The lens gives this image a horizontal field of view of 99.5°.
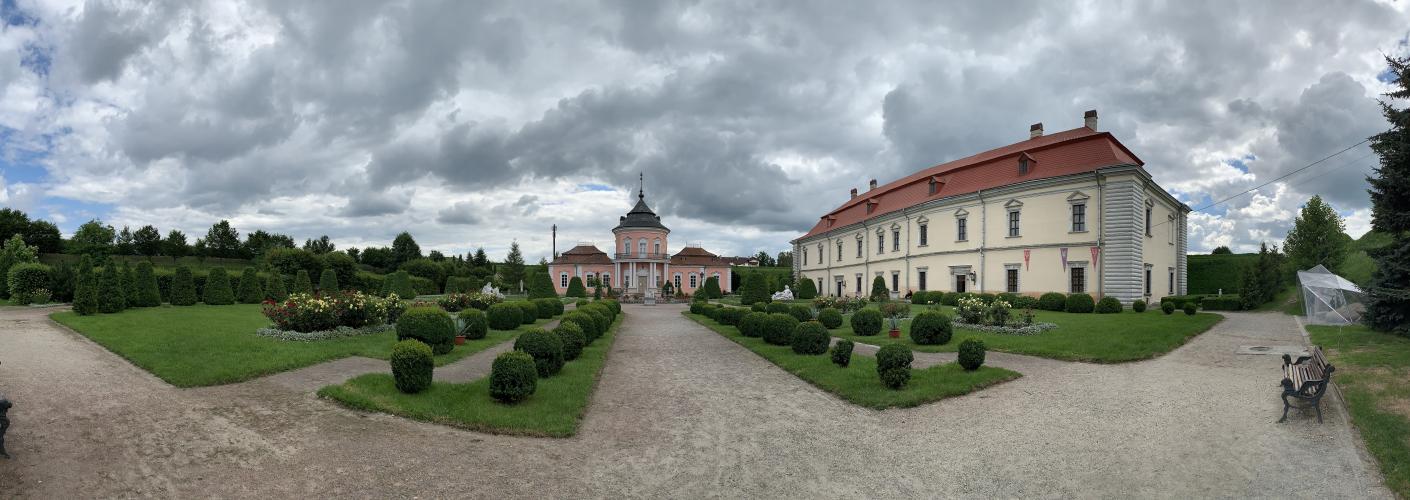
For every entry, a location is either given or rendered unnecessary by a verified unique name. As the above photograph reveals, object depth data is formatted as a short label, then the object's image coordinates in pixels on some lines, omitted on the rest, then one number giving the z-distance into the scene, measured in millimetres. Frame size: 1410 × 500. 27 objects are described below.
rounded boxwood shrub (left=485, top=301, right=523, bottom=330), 19281
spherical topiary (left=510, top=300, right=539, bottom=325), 21203
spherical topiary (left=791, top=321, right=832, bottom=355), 13367
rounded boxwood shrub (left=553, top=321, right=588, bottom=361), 12367
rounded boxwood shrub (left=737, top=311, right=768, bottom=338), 16927
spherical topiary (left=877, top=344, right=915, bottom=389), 9531
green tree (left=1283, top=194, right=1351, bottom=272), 38581
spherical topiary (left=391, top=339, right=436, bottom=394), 8750
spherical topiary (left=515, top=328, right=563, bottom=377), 10375
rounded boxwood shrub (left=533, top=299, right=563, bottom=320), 24523
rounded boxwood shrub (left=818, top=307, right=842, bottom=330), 19750
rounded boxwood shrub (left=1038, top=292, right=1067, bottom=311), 26950
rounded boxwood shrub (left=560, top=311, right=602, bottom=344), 15078
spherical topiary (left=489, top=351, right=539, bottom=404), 8500
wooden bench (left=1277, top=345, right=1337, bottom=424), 7676
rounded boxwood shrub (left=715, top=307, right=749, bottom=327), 20594
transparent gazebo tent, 19125
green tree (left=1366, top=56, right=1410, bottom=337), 13453
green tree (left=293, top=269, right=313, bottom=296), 28783
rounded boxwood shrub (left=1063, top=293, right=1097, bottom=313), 25984
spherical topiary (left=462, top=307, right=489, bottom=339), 15875
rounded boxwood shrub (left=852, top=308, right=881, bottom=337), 17844
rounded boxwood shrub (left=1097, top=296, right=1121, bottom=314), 25547
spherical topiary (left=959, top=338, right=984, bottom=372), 10719
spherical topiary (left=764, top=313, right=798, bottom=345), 14923
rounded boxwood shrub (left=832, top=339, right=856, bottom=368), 11594
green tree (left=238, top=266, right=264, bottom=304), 27375
